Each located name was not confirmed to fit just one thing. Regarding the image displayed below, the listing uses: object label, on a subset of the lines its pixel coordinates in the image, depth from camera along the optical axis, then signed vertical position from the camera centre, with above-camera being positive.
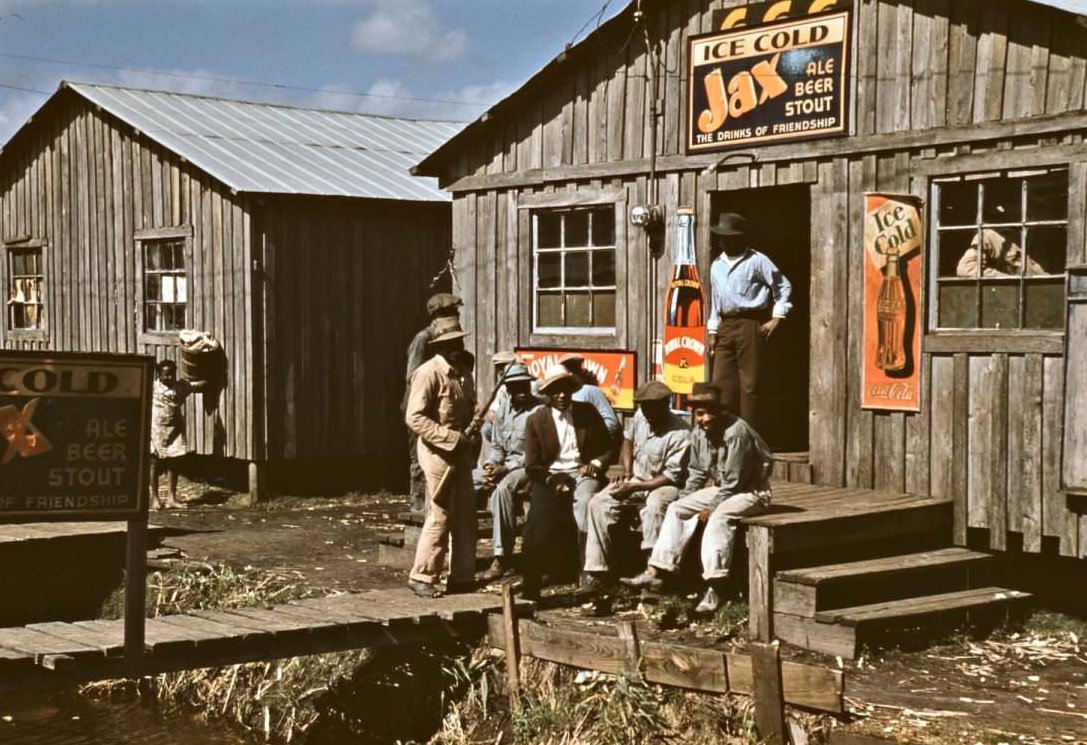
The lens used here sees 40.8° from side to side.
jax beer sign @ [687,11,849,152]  11.46 +2.05
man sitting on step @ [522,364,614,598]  10.91 -1.03
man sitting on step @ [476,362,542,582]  11.38 -1.05
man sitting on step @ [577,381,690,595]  10.49 -1.07
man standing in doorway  11.72 +0.21
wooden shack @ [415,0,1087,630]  10.16 +1.10
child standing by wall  16.67 -1.00
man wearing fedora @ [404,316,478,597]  10.31 -0.80
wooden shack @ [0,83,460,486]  16.89 +0.99
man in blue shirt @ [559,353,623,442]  11.41 -0.49
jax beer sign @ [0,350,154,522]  8.12 -0.56
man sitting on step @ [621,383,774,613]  9.97 -1.10
